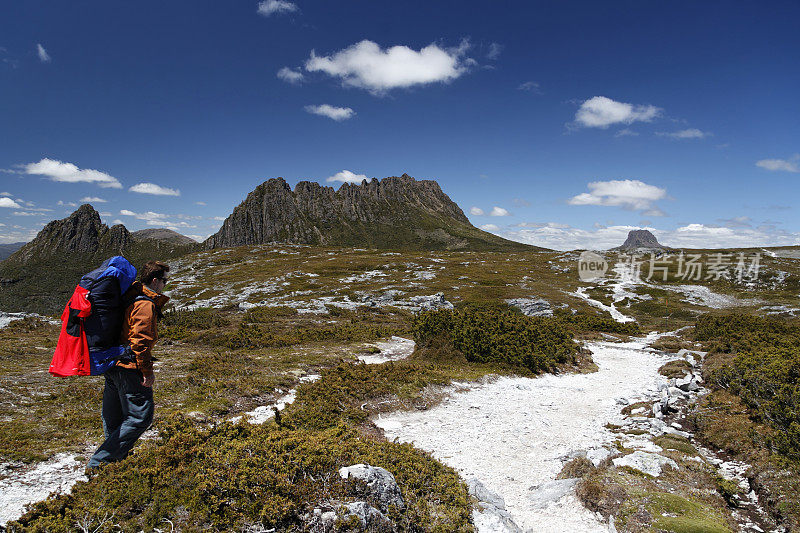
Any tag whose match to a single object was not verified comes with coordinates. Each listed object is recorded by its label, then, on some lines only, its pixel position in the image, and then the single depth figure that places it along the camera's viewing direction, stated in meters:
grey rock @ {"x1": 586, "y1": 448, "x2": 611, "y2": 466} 9.44
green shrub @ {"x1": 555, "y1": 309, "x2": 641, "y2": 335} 37.50
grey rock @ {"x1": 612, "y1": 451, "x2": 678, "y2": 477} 8.62
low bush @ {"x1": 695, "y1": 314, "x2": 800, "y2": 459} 9.66
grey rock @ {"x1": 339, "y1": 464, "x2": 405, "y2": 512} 6.15
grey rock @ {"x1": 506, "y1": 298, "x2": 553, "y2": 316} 46.17
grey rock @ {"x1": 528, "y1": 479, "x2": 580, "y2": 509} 7.92
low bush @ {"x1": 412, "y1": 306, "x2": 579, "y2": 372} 20.73
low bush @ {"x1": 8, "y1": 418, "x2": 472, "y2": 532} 5.23
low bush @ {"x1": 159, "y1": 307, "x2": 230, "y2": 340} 24.92
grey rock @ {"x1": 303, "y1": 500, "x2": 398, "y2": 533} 5.29
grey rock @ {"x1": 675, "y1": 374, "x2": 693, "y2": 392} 16.48
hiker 5.98
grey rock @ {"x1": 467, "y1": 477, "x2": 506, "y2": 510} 7.64
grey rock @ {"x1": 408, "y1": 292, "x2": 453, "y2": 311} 43.66
